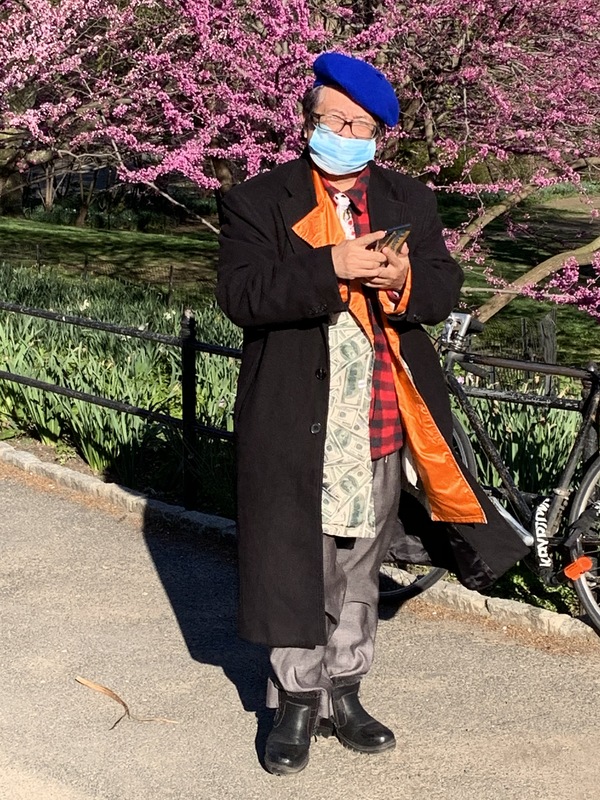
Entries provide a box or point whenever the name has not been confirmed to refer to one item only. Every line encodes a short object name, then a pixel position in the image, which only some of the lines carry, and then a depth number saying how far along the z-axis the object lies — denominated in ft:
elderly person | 10.35
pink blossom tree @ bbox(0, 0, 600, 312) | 29.89
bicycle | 13.62
